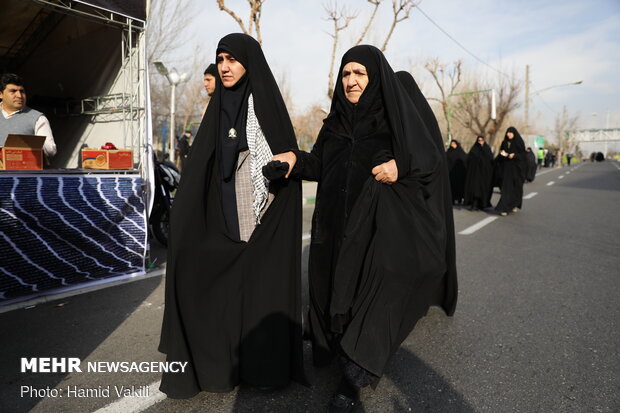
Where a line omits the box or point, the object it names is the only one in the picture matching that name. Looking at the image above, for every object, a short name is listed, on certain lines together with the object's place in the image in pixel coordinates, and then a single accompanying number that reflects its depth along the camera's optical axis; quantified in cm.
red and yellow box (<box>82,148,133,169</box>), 441
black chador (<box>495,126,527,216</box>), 984
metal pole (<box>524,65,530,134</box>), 4325
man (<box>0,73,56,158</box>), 432
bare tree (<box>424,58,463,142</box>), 2856
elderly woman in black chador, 226
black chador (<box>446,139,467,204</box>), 1171
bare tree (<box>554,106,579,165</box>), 8338
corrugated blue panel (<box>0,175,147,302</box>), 364
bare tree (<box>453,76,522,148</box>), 3653
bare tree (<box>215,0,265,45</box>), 1019
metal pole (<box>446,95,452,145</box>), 2560
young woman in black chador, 231
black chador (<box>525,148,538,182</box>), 1031
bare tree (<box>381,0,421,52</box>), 1352
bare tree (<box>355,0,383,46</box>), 1279
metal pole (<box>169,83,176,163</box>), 1023
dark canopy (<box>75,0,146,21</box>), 408
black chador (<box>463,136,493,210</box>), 1048
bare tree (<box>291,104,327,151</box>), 4022
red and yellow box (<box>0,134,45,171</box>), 375
